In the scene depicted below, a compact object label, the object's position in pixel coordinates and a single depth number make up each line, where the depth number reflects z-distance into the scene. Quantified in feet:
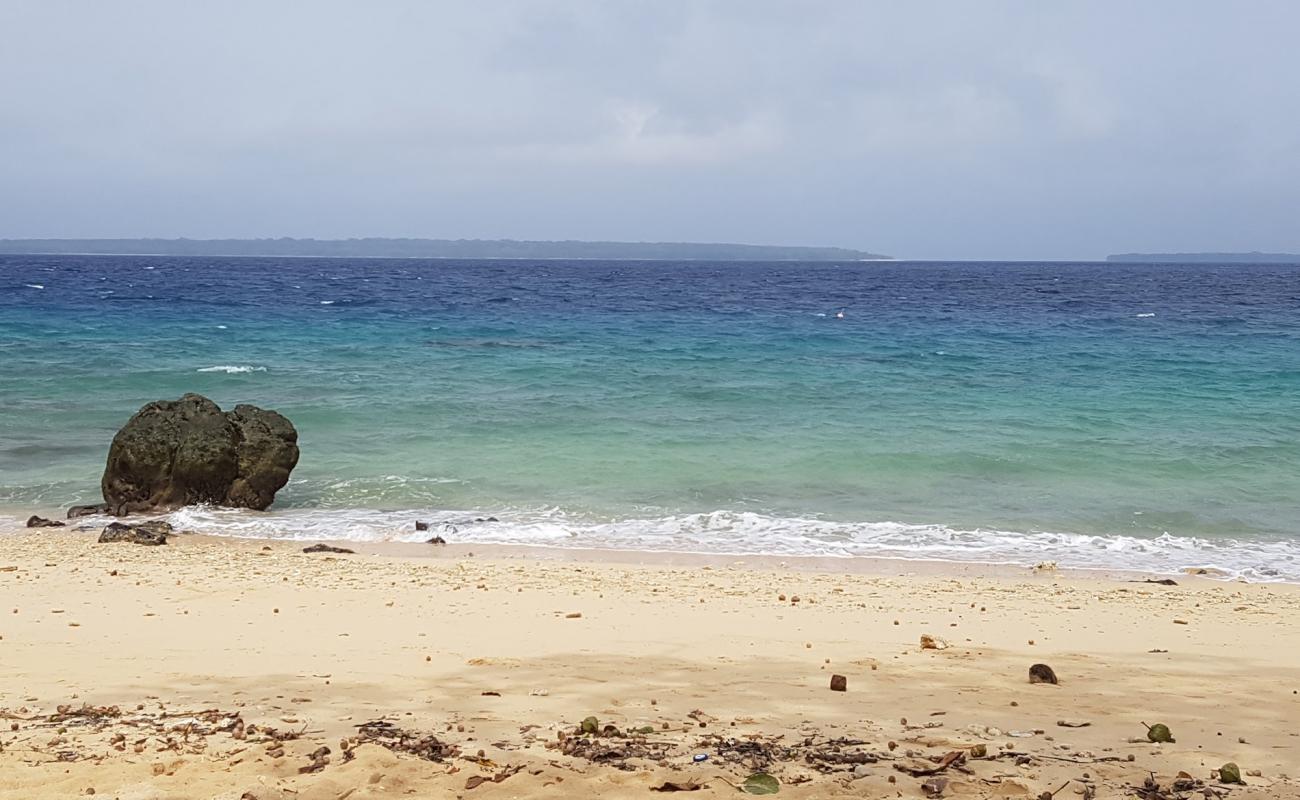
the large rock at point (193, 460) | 41.78
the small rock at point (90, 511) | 40.42
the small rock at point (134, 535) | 35.70
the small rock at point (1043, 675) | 19.43
